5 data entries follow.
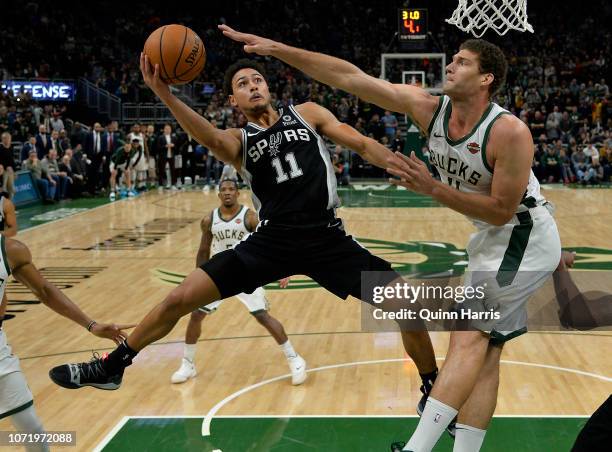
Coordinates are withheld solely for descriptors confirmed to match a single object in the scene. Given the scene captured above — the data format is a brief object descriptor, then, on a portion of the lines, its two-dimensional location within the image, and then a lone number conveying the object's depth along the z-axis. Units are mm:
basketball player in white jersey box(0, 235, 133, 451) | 4082
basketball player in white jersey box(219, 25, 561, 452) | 3912
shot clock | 20797
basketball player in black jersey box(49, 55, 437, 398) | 4547
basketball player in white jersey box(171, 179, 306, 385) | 6957
